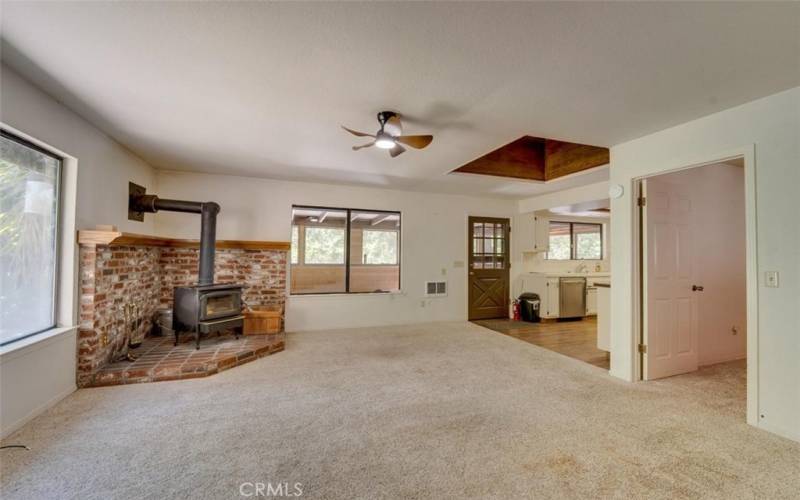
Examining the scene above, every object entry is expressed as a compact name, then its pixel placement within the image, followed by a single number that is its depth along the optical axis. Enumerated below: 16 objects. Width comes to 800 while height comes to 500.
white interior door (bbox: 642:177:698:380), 3.21
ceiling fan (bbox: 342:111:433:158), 2.59
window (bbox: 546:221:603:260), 7.30
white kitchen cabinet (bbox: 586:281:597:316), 6.48
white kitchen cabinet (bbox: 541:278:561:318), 6.10
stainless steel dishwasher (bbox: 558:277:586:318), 6.15
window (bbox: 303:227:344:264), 7.23
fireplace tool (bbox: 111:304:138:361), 3.41
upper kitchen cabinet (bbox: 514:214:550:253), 6.57
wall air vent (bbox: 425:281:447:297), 5.99
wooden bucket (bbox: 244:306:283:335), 4.43
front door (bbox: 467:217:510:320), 6.32
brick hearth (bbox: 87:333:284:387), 3.01
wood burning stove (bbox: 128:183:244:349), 3.71
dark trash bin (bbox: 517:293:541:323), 6.12
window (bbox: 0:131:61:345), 2.21
